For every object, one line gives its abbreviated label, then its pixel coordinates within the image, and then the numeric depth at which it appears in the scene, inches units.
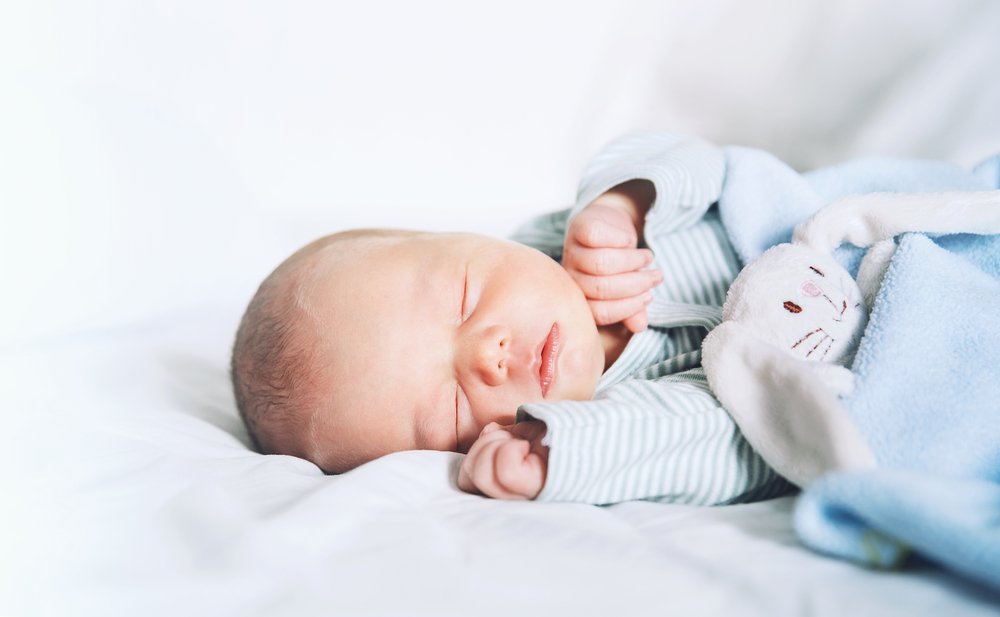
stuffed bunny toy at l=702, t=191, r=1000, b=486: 15.1
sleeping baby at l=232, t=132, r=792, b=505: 15.7
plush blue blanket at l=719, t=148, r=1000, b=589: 13.5
